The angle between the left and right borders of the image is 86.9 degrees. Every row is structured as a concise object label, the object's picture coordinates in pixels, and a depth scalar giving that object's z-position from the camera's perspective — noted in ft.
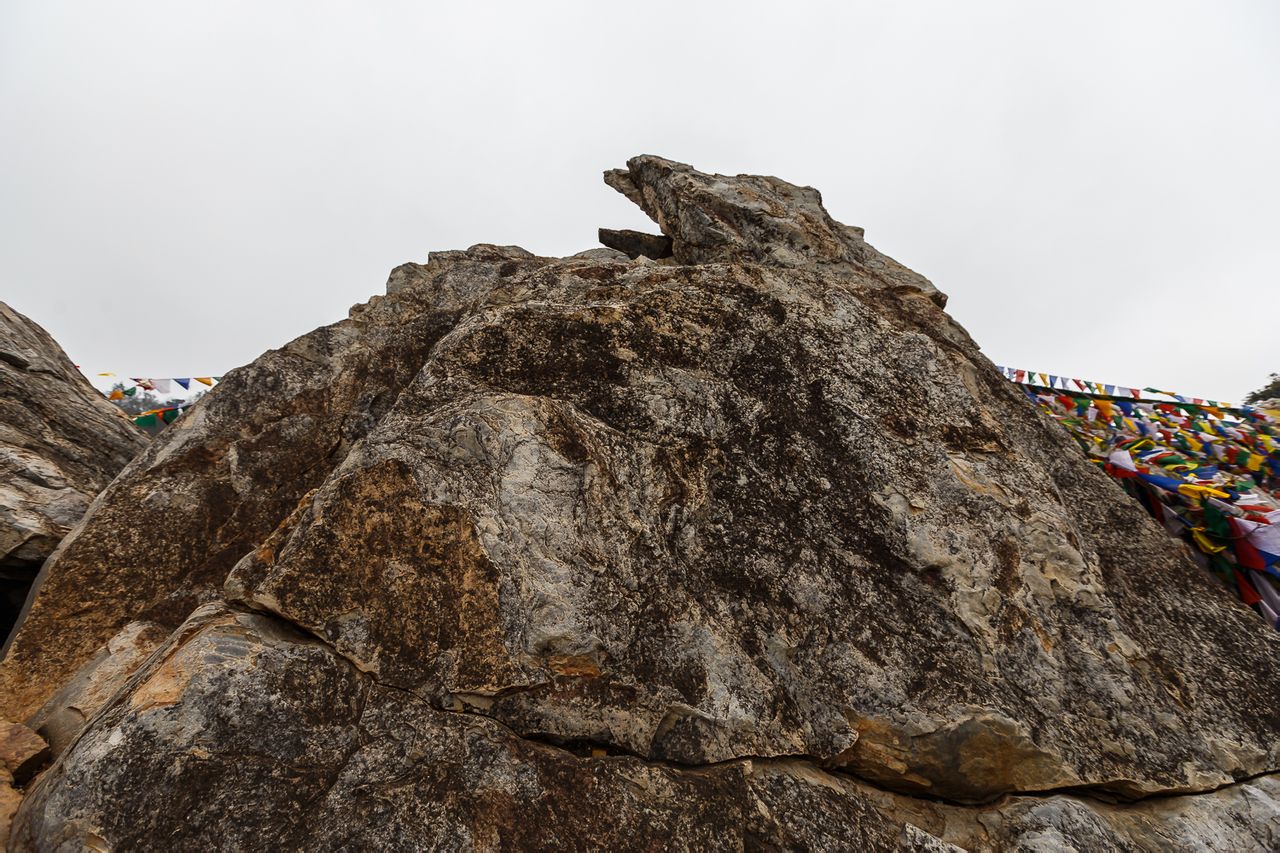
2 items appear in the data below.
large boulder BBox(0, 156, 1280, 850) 11.19
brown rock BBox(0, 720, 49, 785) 11.92
